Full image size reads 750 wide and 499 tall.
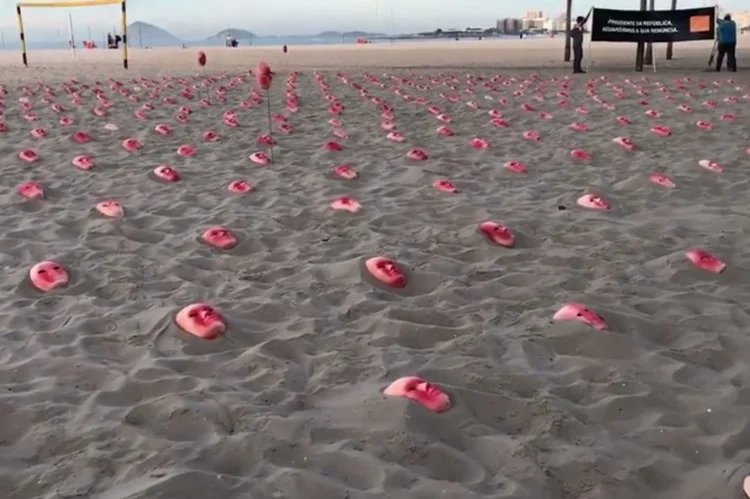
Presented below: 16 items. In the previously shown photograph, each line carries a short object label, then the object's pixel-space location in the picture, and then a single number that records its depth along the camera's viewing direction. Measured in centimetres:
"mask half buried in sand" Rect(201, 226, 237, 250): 479
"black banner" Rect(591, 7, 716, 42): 1755
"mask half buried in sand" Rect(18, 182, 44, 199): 593
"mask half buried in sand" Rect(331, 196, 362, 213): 555
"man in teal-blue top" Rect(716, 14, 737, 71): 1710
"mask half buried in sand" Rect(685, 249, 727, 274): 438
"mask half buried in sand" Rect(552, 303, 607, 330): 366
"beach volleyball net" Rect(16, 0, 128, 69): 2166
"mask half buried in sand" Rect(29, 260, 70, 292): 412
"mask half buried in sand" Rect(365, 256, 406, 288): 421
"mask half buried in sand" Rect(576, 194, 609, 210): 567
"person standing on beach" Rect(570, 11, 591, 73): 1762
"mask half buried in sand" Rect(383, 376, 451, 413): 297
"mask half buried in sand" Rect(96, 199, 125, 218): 541
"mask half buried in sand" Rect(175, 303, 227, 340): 357
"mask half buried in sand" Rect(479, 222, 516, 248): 485
